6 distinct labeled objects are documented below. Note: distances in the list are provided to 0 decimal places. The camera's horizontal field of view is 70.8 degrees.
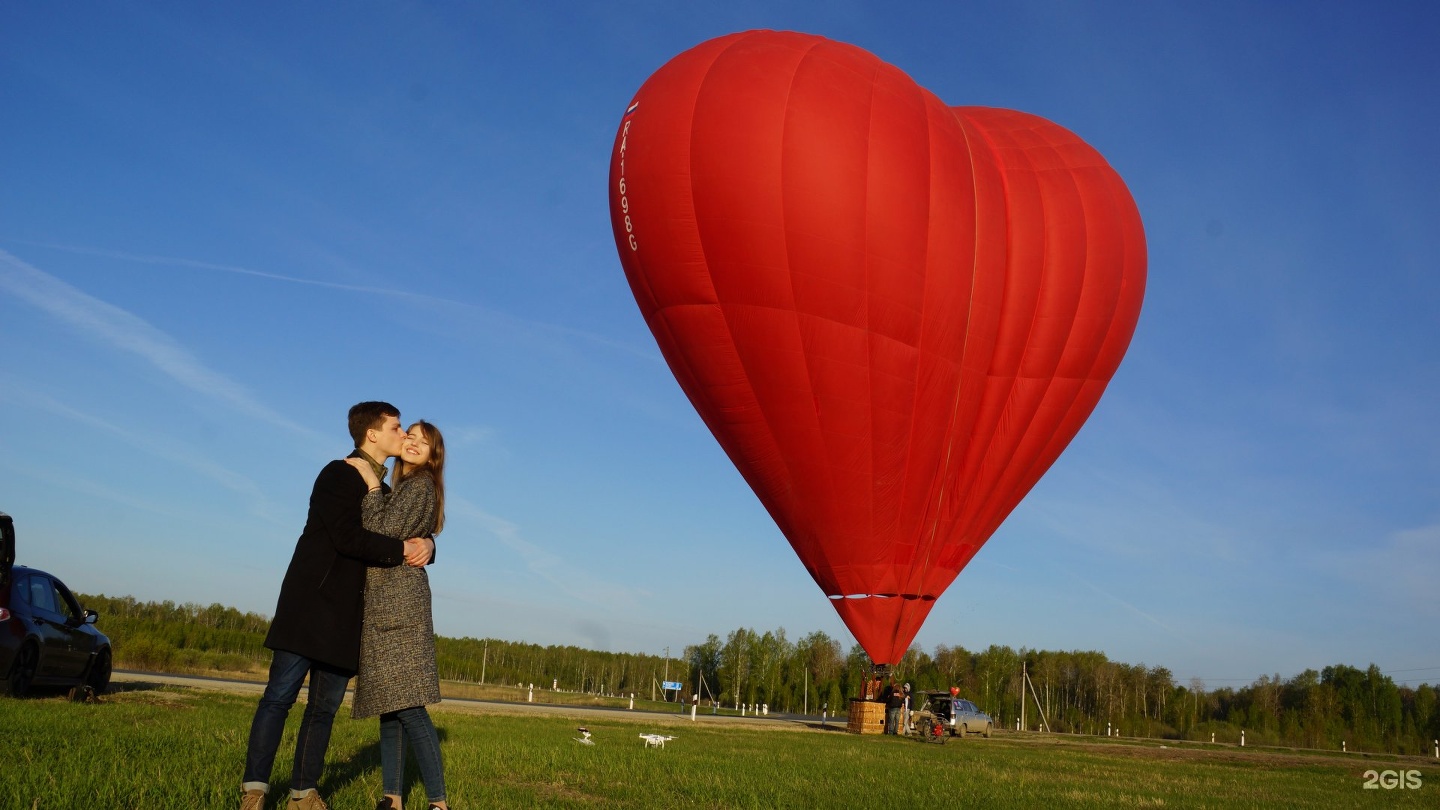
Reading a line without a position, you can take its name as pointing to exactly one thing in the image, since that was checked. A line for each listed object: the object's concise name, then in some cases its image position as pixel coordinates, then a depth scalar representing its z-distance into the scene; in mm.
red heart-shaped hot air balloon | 17938
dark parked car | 10883
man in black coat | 4816
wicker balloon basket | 24234
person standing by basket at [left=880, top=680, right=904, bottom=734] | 24141
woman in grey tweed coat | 5004
